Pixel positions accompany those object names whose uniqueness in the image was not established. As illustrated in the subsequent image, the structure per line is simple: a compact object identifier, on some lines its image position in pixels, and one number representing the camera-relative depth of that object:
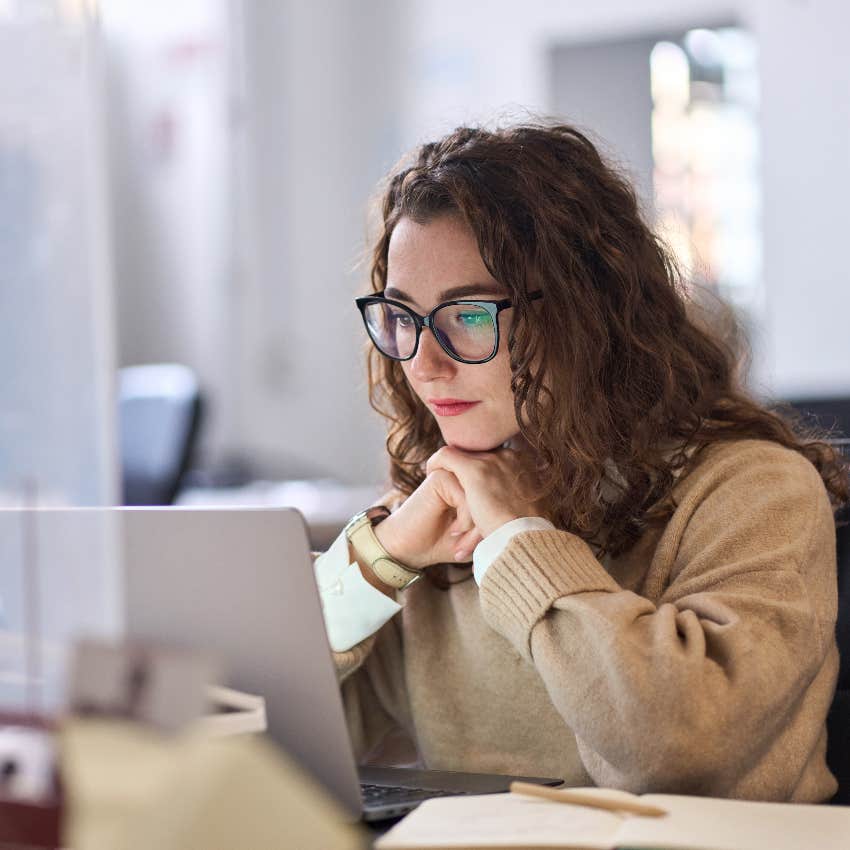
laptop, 1.37
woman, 1.49
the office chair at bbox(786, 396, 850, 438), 1.96
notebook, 1.24
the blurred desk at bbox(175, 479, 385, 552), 3.32
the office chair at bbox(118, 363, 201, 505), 3.00
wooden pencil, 1.30
